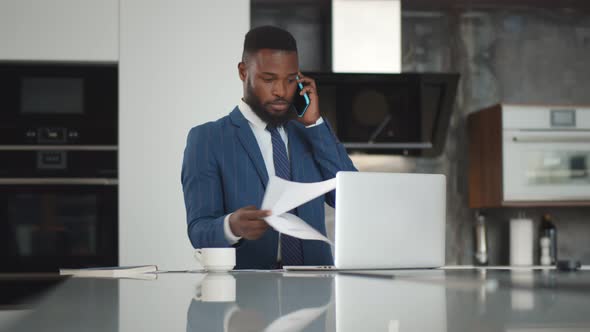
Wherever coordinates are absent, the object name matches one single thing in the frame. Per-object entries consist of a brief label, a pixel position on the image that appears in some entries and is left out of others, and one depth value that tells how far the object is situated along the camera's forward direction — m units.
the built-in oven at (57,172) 3.10
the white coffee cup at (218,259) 1.75
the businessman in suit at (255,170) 2.47
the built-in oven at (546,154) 3.87
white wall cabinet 3.15
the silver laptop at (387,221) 1.67
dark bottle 4.08
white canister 3.99
